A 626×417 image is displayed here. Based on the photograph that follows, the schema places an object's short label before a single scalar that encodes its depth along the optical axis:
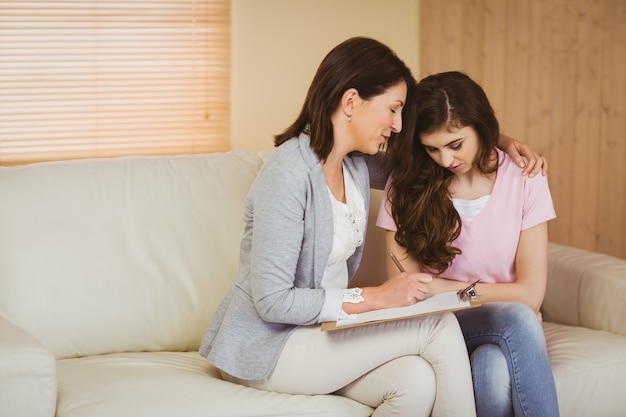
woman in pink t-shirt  2.46
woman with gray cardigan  2.18
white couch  2.48
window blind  3.60
